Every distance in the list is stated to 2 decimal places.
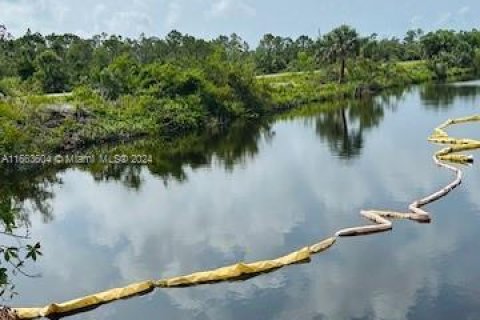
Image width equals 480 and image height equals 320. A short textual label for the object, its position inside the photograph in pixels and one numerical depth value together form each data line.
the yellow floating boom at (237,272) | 14.84
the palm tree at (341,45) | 69.19
